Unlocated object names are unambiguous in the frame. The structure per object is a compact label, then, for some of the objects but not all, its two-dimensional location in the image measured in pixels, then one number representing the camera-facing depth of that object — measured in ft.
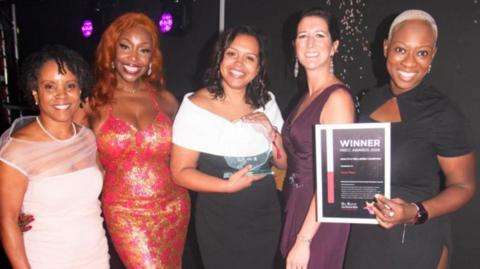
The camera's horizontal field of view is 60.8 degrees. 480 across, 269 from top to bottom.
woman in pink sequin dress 8.05
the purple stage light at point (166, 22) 18.69
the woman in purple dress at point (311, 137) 6.24
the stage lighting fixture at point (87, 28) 23.36
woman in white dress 5.82
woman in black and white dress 7.52
